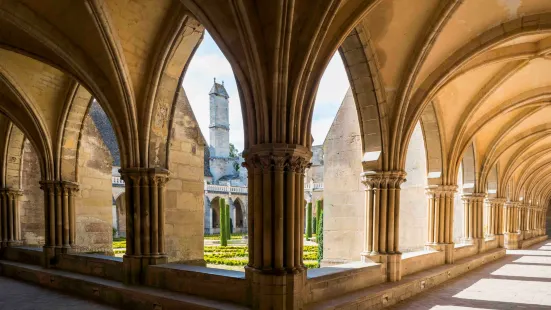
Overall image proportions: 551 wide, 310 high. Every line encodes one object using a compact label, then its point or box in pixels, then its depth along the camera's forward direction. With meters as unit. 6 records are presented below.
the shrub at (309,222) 21.95
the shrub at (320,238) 9.52
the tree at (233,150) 47.51
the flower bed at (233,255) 12.54
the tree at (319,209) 10.69
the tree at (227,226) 21.66
